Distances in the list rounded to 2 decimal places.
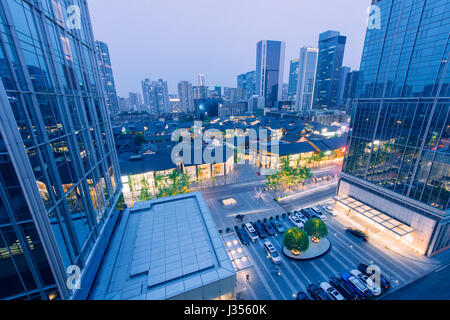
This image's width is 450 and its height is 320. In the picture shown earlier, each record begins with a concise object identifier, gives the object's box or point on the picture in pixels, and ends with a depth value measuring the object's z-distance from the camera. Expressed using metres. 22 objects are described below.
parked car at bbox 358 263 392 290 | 24.38
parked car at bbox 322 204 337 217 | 39.61
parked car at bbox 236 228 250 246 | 32.33
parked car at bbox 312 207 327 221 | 37.91
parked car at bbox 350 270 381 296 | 23.59
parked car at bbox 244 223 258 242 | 32.97
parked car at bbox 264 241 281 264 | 28.44
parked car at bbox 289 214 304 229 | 36.38
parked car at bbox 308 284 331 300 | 23.41
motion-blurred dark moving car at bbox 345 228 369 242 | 32.59
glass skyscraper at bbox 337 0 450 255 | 25.86
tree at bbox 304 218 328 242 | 30.02
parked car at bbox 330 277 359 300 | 23.64
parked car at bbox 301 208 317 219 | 38.94
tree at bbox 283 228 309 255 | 27.52
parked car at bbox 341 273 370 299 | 23.50
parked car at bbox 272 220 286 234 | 34.96
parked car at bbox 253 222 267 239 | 33.75
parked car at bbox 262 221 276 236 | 34.41
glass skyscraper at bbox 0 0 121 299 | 12.66
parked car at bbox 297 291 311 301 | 23.17
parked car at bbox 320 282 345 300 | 23.23
